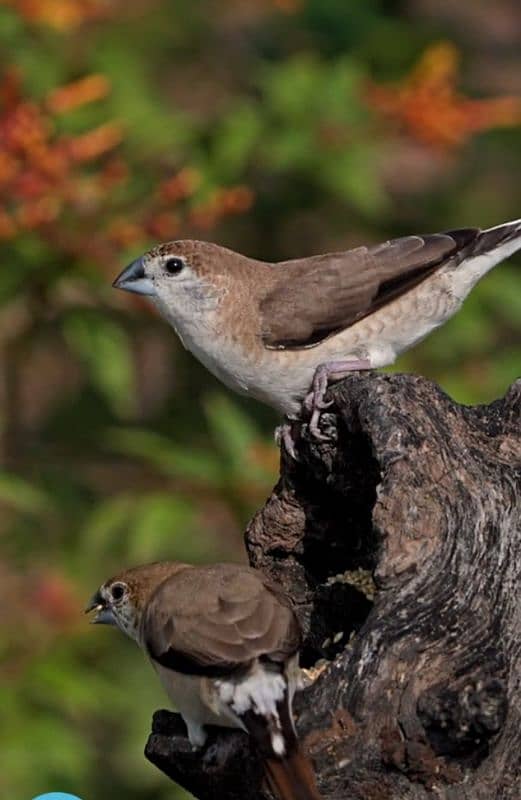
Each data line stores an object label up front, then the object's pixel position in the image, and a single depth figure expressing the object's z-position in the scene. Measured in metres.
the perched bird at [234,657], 6.66
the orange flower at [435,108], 12.33
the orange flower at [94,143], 10.89
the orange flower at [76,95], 11.56
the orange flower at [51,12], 12.20
